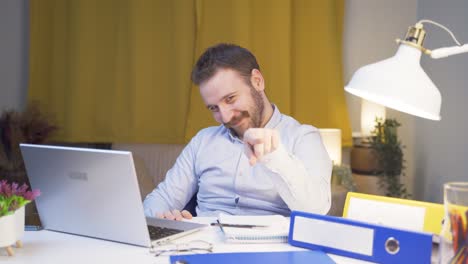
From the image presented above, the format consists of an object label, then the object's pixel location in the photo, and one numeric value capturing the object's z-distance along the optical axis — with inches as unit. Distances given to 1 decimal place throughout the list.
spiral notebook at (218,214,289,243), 46.7
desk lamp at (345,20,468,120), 33.5
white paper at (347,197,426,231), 44.6
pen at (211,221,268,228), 49.1
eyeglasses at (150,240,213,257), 43.4
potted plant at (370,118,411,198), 135.1
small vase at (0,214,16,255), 41.9
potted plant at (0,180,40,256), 42.1
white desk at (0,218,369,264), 41.5
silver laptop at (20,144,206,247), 42.8
